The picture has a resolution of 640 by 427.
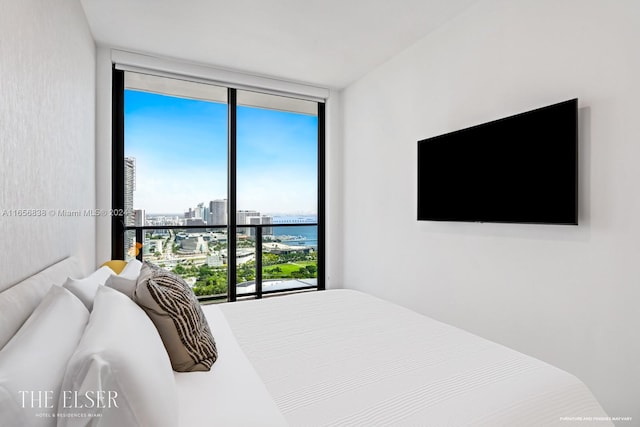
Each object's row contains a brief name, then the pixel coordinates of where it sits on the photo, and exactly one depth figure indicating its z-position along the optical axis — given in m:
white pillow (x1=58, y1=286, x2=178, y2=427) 0.69
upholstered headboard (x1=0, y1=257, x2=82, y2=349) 0.98
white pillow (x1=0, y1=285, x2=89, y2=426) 0.66
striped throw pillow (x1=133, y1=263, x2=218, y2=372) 1.20
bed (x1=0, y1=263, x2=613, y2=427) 1.02
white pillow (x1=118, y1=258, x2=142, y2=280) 1.71
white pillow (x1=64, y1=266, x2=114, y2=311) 1.35
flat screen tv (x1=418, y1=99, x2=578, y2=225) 1.97
